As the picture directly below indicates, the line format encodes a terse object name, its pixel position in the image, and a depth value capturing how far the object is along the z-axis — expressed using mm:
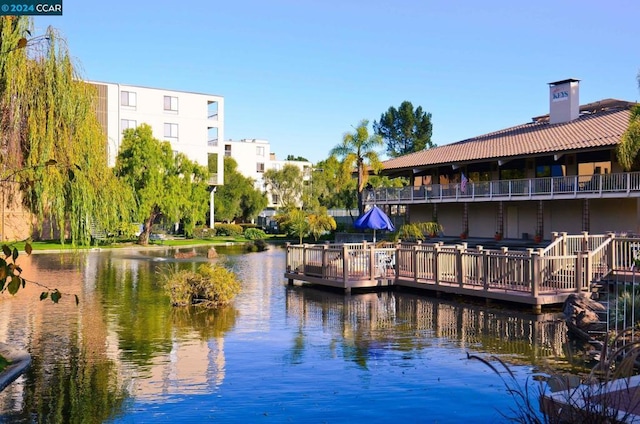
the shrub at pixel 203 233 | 62188
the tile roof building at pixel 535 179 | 33875
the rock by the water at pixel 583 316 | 14039
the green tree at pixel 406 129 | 96250
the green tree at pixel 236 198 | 77500
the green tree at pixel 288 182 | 87438
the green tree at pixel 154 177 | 50562
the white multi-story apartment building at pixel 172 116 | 63000
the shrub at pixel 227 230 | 66312
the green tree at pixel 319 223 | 56594
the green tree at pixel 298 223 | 58531
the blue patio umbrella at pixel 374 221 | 28438
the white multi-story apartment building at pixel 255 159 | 95862
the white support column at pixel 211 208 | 70162
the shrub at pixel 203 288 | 18594
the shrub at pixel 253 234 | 63688
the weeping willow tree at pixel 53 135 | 11750
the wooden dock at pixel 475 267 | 18094
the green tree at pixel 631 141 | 24178
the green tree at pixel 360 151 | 49094
